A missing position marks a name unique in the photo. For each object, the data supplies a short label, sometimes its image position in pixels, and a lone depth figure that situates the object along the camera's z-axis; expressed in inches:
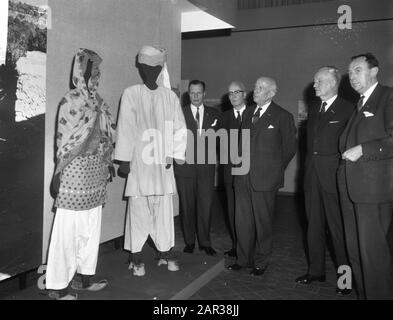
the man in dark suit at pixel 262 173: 148.1
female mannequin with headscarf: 109.1
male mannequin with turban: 130.5
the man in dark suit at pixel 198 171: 170.4
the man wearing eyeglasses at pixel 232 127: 168.6
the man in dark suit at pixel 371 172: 109.3
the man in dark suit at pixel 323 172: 136.6
